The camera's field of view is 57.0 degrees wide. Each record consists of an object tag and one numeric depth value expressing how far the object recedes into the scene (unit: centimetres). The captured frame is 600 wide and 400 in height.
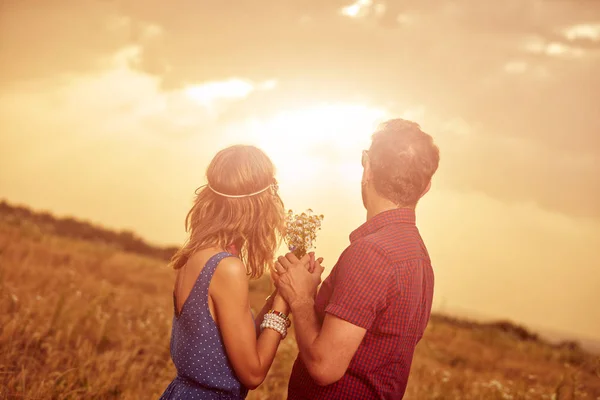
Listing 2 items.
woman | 277
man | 250
